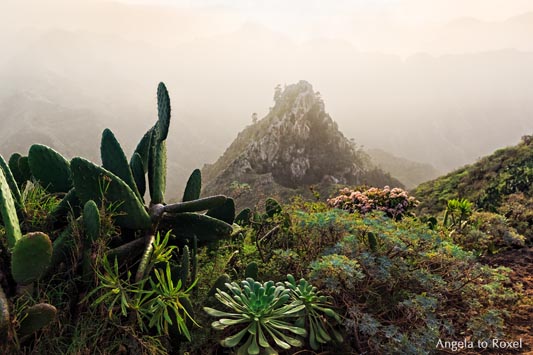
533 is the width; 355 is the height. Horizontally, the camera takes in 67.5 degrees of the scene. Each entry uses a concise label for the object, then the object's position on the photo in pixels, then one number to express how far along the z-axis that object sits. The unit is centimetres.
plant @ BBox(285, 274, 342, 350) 243
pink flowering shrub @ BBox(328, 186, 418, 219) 722
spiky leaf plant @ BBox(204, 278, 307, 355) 220
